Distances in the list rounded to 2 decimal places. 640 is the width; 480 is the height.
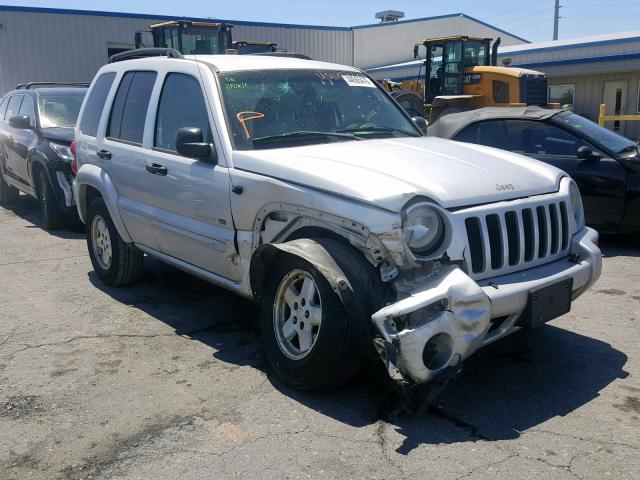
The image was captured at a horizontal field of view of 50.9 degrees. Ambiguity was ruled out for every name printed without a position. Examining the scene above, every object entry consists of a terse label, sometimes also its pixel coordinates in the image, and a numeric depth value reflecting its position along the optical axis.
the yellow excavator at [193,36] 18.36
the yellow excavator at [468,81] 15.62
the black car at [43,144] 8.89
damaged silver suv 3.51
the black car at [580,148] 7.26
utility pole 58.03
